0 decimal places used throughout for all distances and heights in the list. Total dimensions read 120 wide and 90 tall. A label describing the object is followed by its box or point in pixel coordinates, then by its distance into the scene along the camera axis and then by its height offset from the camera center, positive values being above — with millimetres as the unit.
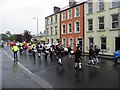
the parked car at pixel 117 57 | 7833 -1192
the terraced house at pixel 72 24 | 14516 +3456
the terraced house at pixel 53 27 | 18230 +3687
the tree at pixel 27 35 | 28431 +2938
